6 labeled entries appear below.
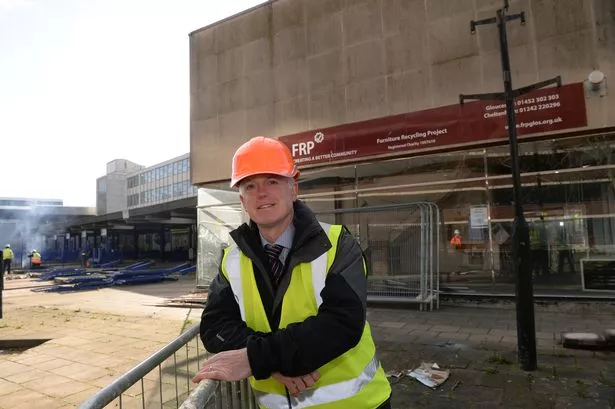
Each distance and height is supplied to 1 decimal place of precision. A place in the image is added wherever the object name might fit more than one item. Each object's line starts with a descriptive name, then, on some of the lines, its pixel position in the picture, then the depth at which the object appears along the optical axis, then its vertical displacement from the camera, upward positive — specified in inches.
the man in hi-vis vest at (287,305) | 65.5 -9.9
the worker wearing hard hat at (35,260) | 1139.9 -19.5
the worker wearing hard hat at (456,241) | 379.2 -3.1
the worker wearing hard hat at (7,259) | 1007.0 -13.0
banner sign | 320.8 +90.7
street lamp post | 186.1 -17.0
